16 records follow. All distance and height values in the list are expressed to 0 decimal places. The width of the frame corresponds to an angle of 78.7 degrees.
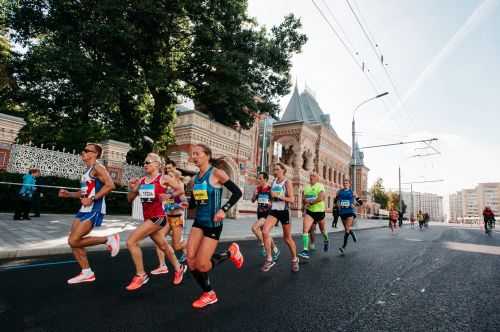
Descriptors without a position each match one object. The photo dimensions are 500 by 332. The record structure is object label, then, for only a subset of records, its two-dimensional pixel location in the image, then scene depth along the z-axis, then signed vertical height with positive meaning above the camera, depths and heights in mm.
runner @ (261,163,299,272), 5871 +49
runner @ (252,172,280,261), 6906 +233
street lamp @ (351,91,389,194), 21941 +6056
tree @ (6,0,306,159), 13547 +7202
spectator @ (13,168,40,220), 10406 -50
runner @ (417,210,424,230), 28675 -89
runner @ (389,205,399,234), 20712 -148
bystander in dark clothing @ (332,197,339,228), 21514 -144
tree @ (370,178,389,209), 76562 +5152
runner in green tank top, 7067 +186
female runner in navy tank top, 3578 -136
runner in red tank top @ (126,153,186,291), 4293 -94
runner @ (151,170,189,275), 5852 -372
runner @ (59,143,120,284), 4359 -159
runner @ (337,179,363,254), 8639 +214
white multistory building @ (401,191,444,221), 192062 +12607
